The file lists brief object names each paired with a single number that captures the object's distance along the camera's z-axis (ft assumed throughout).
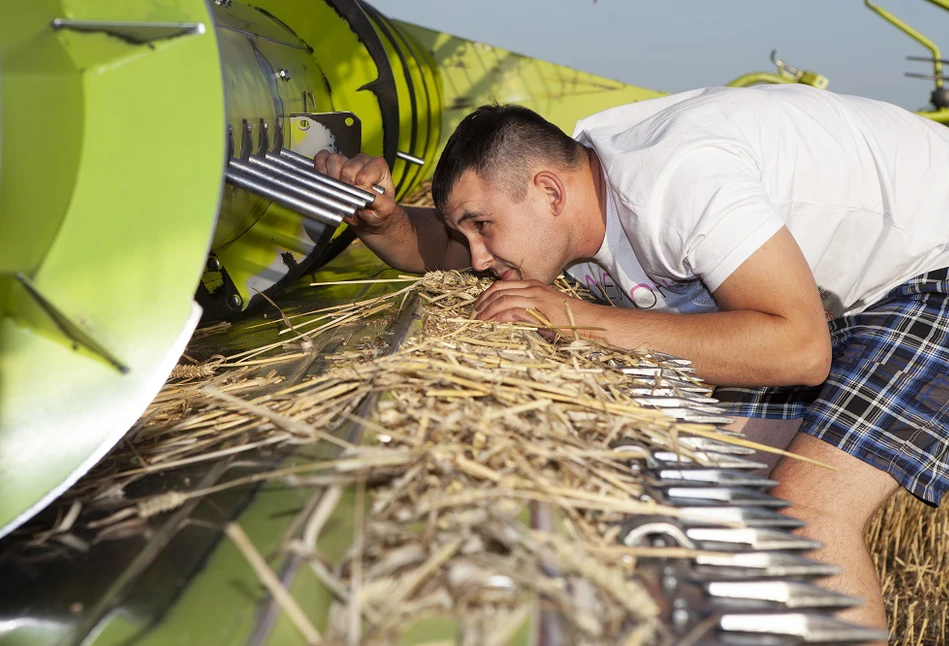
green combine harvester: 3.19
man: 5.13
